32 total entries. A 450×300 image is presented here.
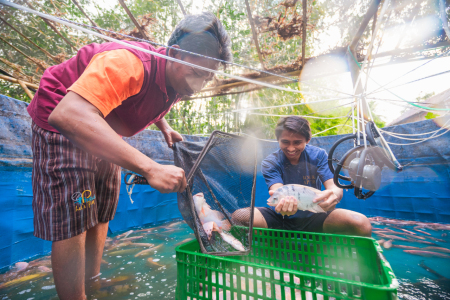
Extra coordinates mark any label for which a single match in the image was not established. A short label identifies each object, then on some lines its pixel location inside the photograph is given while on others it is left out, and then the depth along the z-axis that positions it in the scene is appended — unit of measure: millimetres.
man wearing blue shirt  1930
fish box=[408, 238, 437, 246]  2485
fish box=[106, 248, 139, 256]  2400
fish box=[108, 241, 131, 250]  2613
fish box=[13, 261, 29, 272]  2000
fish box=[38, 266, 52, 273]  1972
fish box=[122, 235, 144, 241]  2914
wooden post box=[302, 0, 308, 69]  3293
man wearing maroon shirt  919
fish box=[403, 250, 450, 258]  2153
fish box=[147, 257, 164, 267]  2142
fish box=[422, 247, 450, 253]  2259
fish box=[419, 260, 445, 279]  1762
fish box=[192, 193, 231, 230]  1383
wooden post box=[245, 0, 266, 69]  3568
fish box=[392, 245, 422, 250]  2375
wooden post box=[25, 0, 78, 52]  3619
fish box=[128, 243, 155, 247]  2689
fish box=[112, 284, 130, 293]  1636
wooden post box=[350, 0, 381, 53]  3221
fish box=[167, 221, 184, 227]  3754
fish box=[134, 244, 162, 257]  2396
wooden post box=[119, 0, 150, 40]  3368
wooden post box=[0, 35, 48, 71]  4062
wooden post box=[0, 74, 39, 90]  3521
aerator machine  1506
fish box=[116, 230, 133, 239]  3044
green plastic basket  809
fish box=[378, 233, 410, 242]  2690
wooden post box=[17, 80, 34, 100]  3389
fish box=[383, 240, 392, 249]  2492
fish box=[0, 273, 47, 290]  1731
